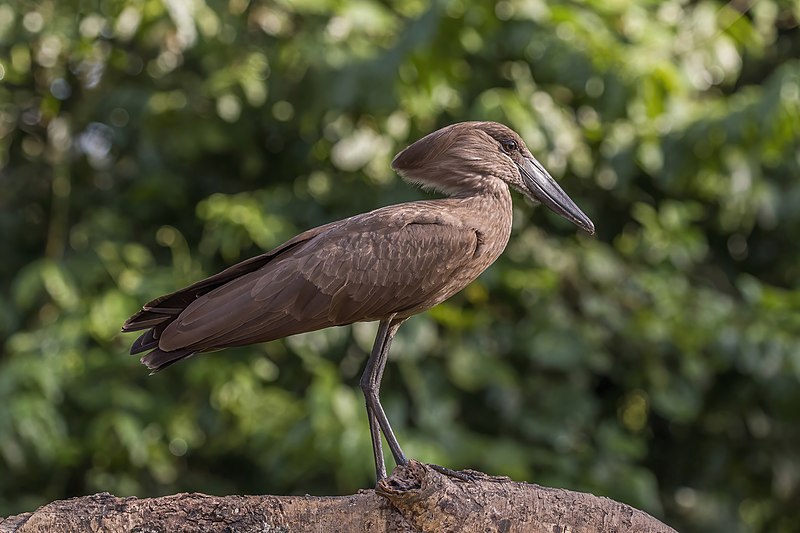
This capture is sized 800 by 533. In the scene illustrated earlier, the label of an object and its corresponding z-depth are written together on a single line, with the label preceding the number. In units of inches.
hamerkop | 352.2
